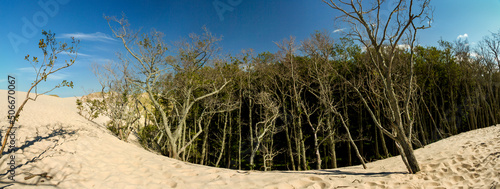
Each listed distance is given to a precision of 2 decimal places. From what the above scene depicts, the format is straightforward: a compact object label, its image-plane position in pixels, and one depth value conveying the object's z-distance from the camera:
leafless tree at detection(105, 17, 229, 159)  10.87
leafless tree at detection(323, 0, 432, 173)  5.50
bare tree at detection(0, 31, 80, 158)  5.09
